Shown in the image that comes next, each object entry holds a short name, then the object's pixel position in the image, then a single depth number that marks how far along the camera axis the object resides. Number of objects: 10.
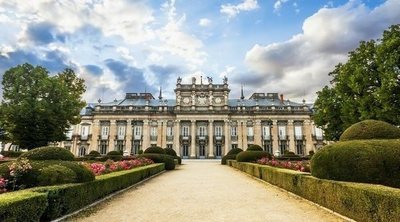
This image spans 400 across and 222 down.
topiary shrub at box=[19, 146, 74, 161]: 10.64
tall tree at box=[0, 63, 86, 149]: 30.92
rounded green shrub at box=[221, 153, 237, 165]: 37.33
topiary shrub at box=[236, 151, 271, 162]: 27.06
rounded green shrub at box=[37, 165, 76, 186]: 8.13
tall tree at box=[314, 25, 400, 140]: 20.00
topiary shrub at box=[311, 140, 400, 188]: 8.62
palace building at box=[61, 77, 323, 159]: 57.53
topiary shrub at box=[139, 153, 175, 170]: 26.55
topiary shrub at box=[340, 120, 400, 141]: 10.76
